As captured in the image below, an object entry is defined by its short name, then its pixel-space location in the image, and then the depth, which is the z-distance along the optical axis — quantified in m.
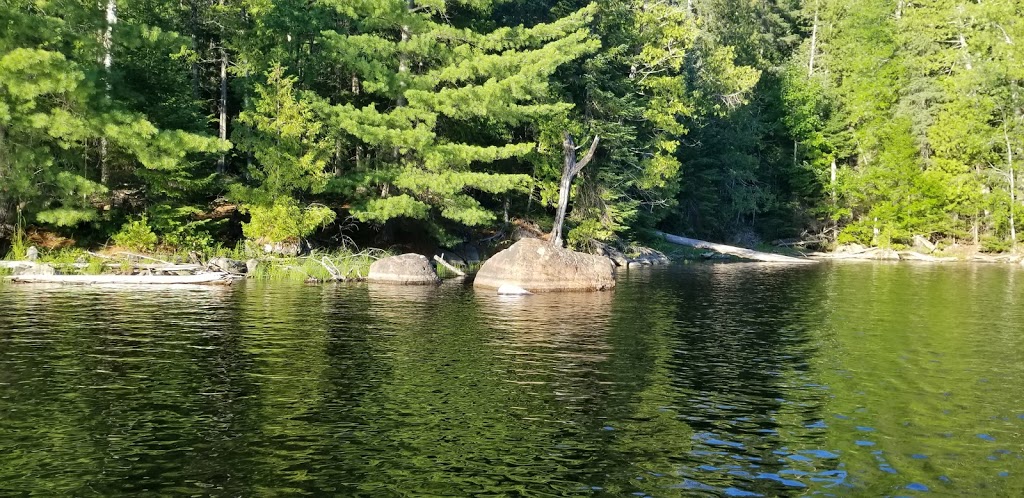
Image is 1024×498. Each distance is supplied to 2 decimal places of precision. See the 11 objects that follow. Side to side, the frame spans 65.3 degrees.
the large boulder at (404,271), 29.98
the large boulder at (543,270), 28.23
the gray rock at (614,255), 43.72
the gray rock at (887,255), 57.00
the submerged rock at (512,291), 26.73
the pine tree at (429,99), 32.97
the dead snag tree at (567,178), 38.94
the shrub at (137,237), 30.23
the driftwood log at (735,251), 51.91
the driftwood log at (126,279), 26.47
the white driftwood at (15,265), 27.25
